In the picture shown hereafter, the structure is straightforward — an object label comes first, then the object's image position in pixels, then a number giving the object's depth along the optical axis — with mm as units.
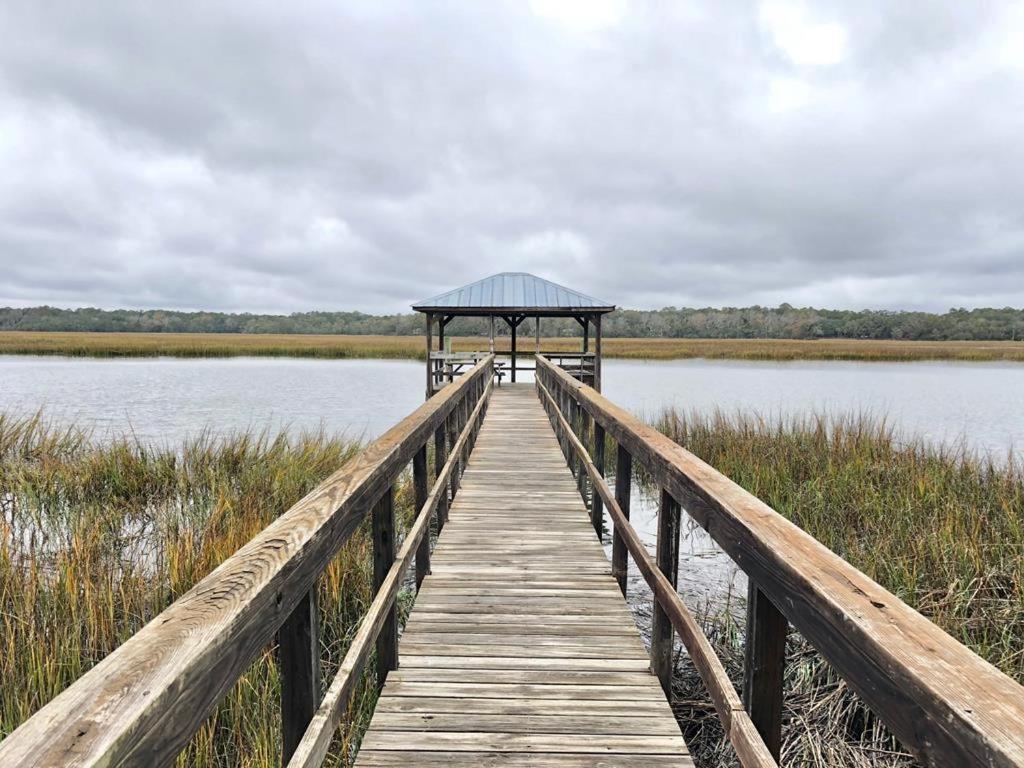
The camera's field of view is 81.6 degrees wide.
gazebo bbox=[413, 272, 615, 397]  17203
